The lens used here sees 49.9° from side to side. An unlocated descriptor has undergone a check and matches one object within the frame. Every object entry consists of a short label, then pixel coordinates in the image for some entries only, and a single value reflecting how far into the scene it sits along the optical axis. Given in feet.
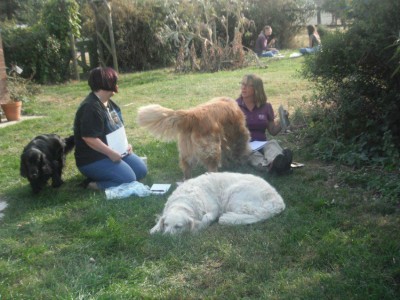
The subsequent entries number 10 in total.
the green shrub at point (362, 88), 18.15
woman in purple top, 18.75
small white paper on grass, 16.62
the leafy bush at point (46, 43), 51.16
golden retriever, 16.30
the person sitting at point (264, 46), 62.39
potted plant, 32.22
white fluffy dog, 13.19
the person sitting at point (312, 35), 53.52
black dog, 16.94
